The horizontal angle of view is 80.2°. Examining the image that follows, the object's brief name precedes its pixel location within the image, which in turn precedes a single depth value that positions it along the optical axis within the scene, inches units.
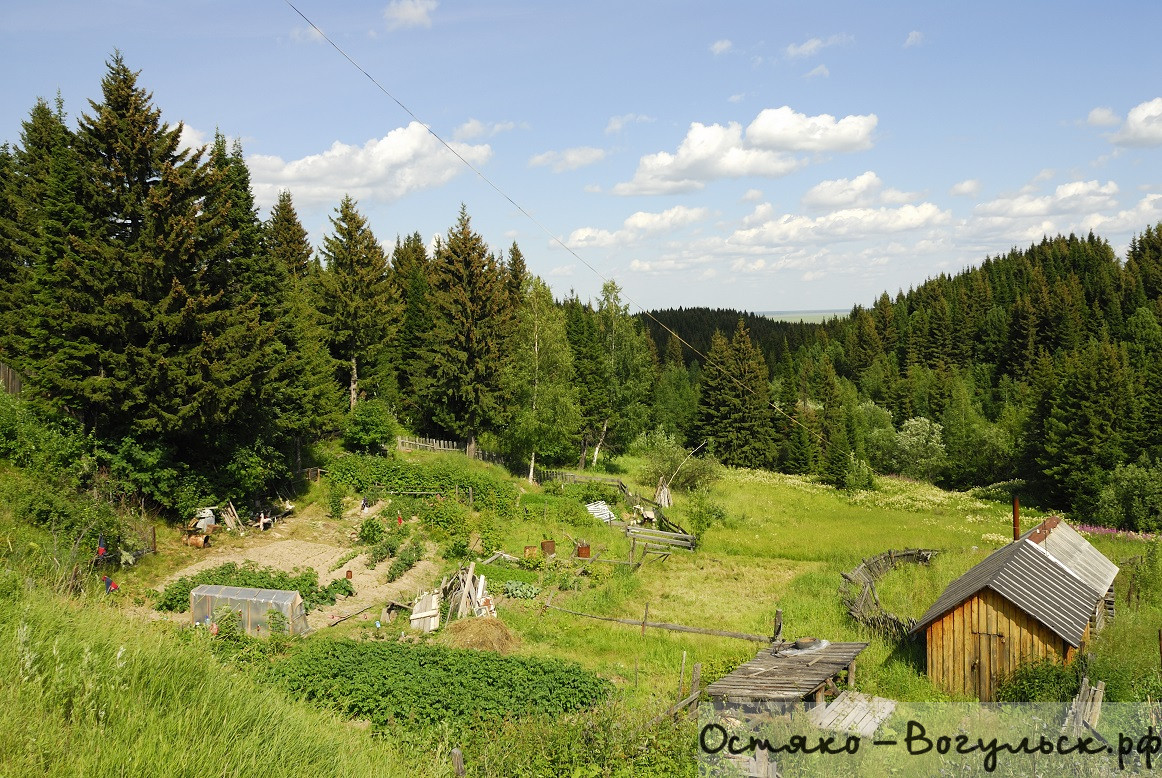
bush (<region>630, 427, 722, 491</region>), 1796.3
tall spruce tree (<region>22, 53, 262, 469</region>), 874.8
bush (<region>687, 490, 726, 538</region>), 1216.2
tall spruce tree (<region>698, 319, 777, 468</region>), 2650.1
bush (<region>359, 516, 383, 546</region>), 1021.2
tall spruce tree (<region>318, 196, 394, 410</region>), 1635.1
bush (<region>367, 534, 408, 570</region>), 942.9
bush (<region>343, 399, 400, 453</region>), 1422.2
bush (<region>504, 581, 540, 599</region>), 877.8
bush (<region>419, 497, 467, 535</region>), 1089.4
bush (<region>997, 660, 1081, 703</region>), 507.8
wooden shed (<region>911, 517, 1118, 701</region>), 573.3
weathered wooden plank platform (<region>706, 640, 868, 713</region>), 473.4
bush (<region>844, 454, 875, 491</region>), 2149.4
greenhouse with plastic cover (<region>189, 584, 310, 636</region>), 685.9
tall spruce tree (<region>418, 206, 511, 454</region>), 1593.3
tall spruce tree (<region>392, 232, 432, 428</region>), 1833.2
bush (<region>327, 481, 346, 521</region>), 1154.0
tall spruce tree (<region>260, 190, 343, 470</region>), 1163.9
